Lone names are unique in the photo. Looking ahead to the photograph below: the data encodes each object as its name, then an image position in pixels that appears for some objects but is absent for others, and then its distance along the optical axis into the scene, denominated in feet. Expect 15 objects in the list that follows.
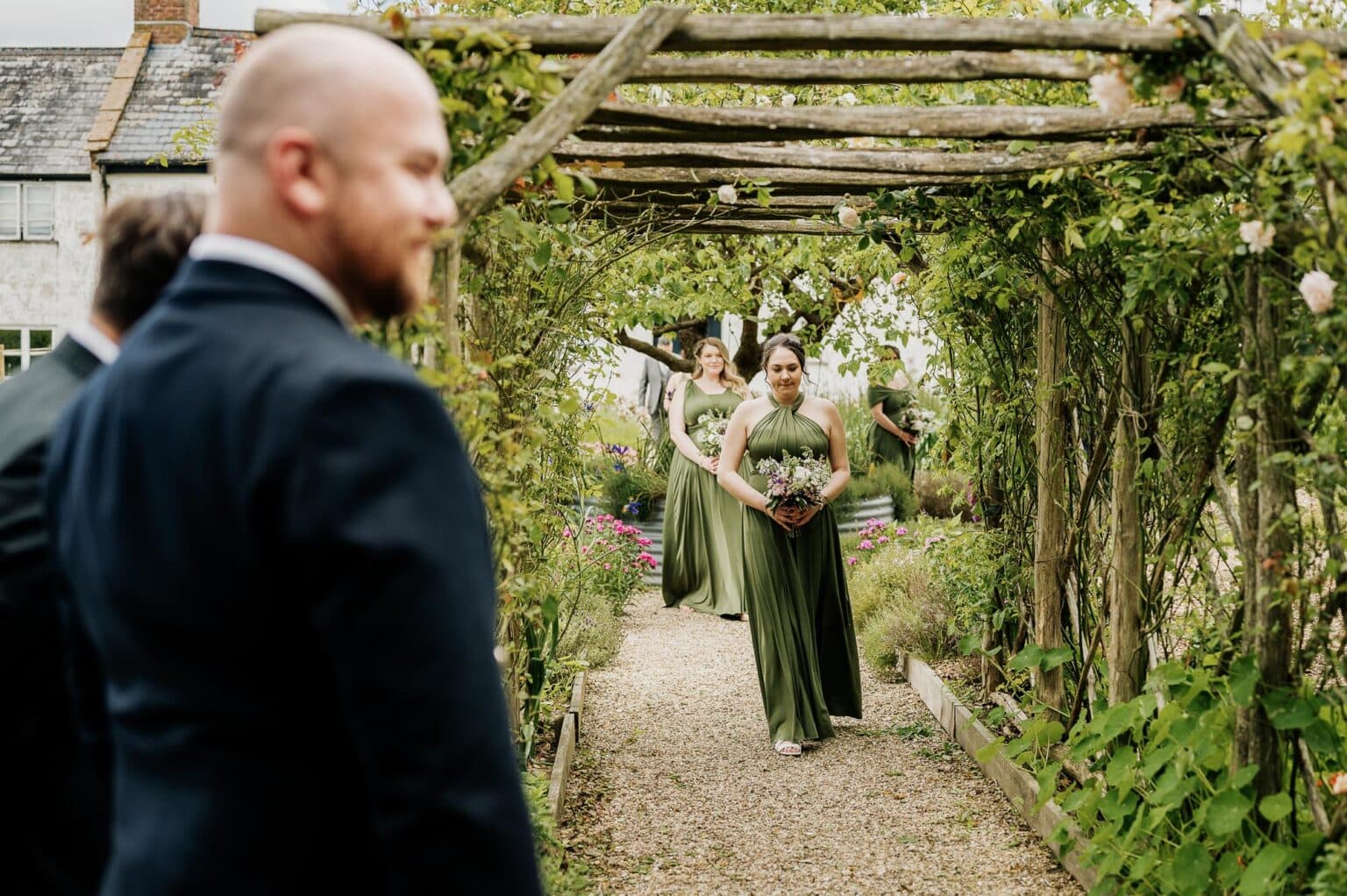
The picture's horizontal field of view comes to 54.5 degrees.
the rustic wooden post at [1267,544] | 11.46
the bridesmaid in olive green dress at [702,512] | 32.91
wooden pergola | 10.02
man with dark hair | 5.74
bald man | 3.68
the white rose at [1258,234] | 10.63
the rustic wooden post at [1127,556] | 15.44
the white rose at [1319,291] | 9.81
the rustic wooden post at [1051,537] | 19.13
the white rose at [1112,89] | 10.53
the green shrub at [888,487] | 43.50
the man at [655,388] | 44.91
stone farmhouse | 68.03
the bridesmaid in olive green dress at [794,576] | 21.72
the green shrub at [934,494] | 43.22
